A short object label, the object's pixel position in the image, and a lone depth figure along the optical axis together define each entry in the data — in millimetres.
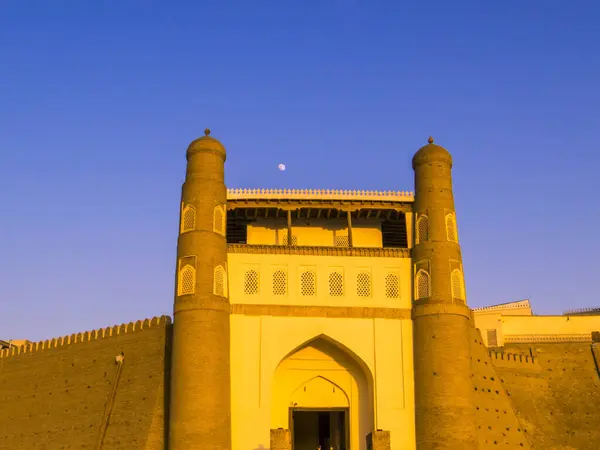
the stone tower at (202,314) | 25047
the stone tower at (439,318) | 25906
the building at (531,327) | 35188
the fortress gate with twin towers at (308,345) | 25969
